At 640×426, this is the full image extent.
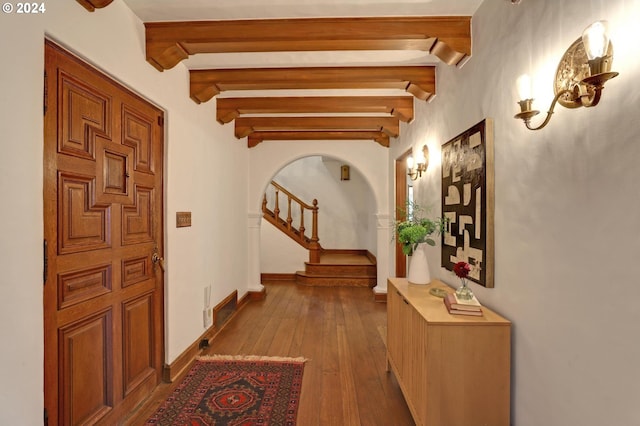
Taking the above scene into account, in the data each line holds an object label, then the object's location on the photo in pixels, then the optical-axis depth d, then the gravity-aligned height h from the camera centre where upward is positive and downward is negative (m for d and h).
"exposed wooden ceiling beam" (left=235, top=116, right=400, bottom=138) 4.27 +1.28
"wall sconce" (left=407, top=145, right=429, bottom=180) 3.02 +0.53
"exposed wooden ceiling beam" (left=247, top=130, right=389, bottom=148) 4.86 +1.26
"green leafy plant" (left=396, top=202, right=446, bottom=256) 2.41 -0.13
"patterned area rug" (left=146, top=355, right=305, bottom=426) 2.10 -1.38
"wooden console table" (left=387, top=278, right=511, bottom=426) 1.58 -0.81
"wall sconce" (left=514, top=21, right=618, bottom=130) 0.95 +0.50
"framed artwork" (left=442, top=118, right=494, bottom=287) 1.79 +0.09
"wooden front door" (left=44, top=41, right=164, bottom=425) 1.53 -0.17
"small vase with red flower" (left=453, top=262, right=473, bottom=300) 1.75 -0.36
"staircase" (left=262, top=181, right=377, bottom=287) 5.97 -0.97
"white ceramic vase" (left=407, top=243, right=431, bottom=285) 2.44 -0.42
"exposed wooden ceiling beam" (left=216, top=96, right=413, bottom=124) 3.57 +1.30
